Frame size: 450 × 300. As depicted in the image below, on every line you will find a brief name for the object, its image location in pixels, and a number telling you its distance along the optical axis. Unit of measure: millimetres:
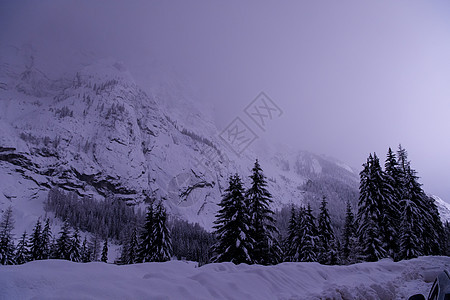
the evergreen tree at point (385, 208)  24731
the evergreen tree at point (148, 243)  28550
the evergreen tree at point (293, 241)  30984
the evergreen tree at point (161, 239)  28422
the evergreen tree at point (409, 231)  23453
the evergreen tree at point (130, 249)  38750
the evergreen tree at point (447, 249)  38488
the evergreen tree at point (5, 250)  35794
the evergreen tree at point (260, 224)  22662
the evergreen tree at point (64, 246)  38000
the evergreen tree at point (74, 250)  38747
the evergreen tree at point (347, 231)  35781
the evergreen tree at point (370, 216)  23688
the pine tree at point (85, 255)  54919
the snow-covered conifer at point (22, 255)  41106
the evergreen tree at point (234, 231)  20688
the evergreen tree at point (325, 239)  30995
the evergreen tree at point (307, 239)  28577
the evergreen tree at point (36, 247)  41188
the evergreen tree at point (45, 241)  41344
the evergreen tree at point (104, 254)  55194
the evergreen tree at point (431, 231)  26309
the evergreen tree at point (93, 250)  65044
